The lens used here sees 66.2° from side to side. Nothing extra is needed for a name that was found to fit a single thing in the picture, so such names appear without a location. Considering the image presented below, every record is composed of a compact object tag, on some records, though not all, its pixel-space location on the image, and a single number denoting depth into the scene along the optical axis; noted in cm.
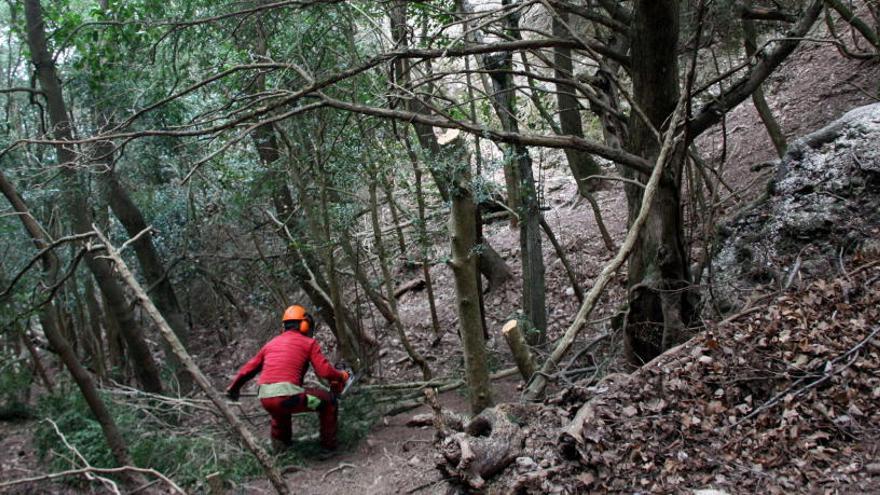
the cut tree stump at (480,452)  368
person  704
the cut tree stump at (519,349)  523
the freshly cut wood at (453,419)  429
